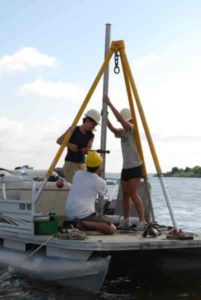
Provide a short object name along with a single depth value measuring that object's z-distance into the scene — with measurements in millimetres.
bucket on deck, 8133
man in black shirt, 9070
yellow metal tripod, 8625
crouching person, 8289
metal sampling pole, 9258
